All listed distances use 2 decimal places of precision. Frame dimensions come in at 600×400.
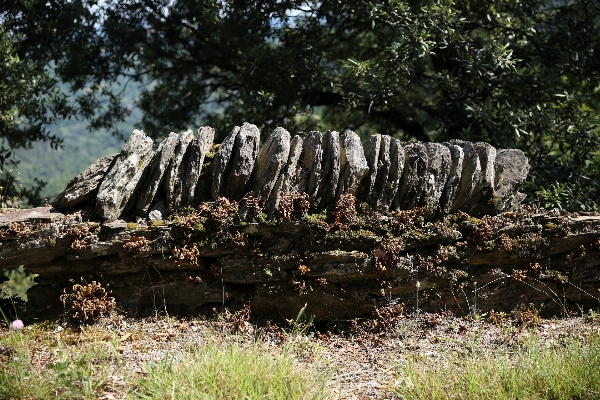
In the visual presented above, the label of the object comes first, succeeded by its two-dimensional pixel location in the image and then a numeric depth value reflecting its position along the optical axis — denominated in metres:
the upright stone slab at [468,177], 6.08
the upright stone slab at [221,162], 5.87
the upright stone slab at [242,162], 5.87
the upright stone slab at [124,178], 5.75
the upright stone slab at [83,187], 5.86
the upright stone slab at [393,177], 5.98
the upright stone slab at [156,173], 5.80
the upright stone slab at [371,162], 5.97
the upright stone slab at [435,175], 6.07
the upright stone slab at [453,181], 6.11
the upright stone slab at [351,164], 5.90
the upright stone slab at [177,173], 5.86
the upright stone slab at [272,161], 5.80
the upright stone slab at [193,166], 5.89
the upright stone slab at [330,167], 5.95
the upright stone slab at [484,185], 6.13
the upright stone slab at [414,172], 6.04
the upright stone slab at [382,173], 6.03
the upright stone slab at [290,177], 5.86
